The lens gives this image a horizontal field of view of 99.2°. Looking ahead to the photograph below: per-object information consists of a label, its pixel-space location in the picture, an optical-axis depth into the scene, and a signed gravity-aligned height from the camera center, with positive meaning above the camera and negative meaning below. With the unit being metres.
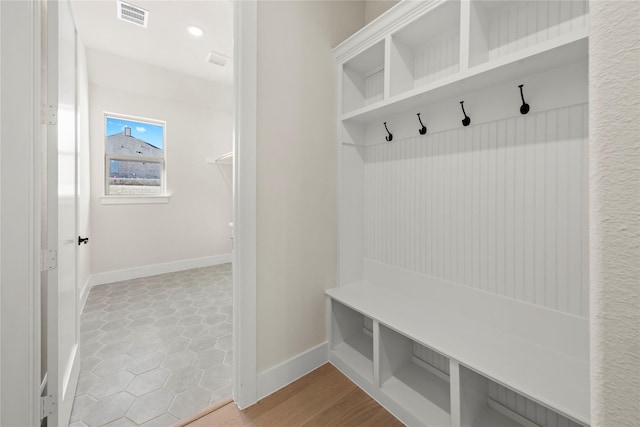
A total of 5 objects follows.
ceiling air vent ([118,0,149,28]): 2.45 +1.86
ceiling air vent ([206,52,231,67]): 3.32 +1.92
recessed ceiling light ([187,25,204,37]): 2.78 +1.88
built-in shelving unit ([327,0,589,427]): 1.14 -0.01
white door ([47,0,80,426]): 1.16 +0.02
